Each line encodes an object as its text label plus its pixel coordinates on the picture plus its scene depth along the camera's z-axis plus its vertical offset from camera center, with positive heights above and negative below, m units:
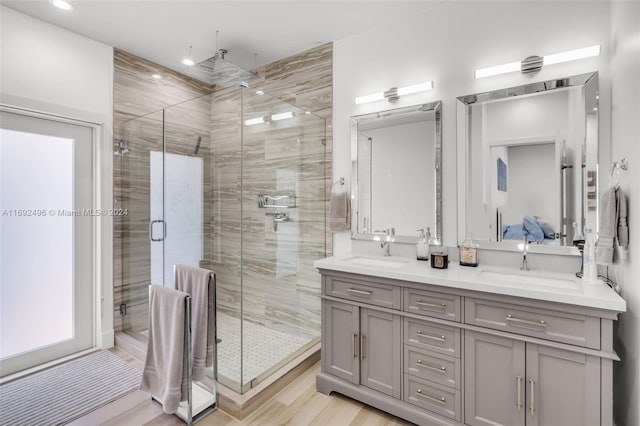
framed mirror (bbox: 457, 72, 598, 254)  1.80 +0.29
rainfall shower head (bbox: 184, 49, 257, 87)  2.93 +1.39
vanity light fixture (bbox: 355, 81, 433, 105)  2.28 +0.91
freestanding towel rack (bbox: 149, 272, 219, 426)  1.79 -1.18
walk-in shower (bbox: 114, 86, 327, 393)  2.26 -0.03
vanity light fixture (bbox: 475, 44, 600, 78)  1.77 +0.90
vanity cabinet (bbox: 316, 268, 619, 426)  1.40 -0.76
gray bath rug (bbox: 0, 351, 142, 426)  1.93 -1.25
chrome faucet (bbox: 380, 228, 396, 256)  2.48 -0.22
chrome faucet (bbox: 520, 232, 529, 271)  1.93 -0.25
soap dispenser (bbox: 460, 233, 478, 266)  2.04 -0.28
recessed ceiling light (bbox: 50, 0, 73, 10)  2.18 +1.47
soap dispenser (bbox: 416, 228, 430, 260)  2.27 -0.28
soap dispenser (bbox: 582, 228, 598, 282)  1.62 -0.26
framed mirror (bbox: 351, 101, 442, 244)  2.30 +0.30
